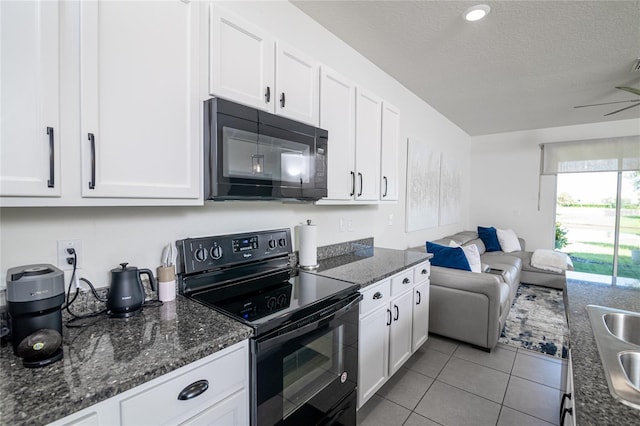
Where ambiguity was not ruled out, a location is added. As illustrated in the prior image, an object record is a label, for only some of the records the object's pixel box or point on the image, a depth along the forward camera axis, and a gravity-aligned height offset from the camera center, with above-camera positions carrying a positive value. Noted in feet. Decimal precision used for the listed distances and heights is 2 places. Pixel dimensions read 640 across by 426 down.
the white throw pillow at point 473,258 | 10.55 -1.88
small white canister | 4.29 -1.20
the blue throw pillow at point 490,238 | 17.11 -1.85
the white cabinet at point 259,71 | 4.39 +2.31
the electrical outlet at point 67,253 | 3.70 -0.68
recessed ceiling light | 6.48 +4.47
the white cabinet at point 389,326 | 5.85 -2.80
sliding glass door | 15.64 -0.67
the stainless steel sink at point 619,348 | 2.50 -1.53
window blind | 15.40 +3.02
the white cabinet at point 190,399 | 2.46 -1.89
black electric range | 3.72 -1.65
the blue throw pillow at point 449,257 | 9.70 -1.72
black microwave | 4.26 +0.81
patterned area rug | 9.22 -4.25
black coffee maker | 2.60 -1.10
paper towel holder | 6.48 -1.41
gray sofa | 8.66 -3.08
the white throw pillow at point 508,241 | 16.75 -1.92
